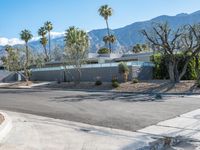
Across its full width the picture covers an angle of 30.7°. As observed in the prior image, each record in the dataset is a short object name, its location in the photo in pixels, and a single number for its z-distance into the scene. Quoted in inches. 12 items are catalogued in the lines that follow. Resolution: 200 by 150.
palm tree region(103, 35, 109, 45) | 3255.4
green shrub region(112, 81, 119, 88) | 1292.7
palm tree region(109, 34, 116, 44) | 3235.7
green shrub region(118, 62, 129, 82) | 1448.1
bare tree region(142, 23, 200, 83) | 1238.3
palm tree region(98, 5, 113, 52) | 2918.3
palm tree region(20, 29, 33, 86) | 3284.9
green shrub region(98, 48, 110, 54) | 3046.8
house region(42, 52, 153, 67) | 2227.9
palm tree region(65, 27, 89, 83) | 1592.0
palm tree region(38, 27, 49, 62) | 3435.0
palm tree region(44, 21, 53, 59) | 3408.0
